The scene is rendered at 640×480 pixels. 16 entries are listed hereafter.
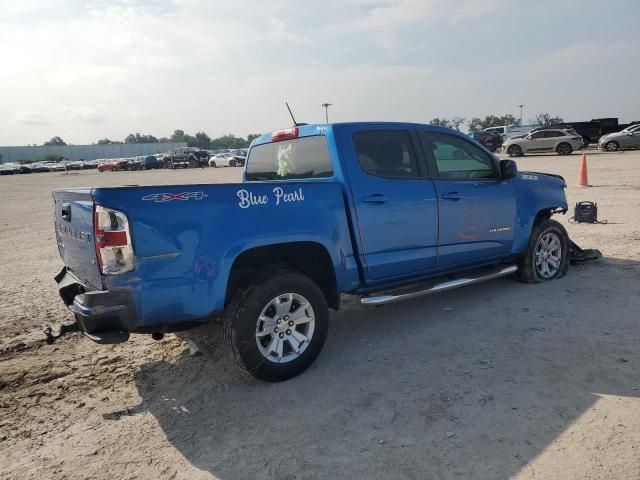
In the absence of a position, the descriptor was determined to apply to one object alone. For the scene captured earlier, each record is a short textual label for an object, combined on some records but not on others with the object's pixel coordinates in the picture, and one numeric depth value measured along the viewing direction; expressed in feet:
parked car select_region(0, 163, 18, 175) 200.34
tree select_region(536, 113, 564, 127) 279.94
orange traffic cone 45.16
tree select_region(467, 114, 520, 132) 305.94
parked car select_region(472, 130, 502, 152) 114.01
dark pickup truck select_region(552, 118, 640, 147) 114.62
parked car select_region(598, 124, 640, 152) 91.25
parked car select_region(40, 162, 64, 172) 221.05
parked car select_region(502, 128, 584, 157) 89.92
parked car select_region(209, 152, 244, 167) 152.97
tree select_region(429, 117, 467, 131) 193.70
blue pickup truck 9.96
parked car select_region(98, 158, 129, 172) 172.55
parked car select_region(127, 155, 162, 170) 165.27
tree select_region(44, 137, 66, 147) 461.08
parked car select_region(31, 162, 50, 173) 215.10
